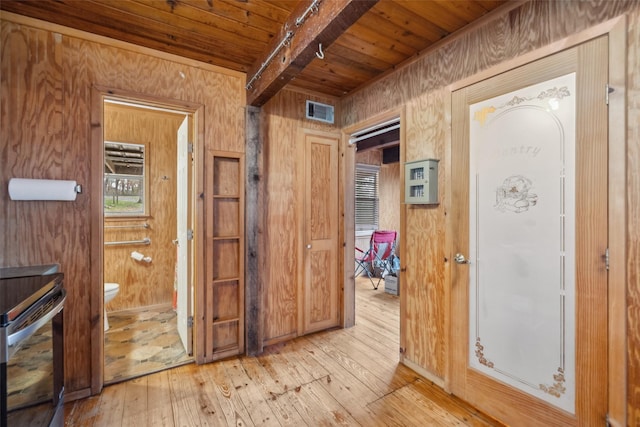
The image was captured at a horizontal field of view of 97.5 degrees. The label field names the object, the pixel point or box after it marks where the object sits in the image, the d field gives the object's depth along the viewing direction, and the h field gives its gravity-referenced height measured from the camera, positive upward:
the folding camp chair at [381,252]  4.73 -0.67
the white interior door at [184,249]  2.49 -0.34
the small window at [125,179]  3.41 +0.42
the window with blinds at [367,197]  5.47 +0.31
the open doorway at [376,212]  4.75 +0.02
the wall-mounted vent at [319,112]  2.96 +1.09
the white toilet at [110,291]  2.80 -0.80
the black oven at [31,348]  1.02 -0.59
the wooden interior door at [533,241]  1.40 -0.17
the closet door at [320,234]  2.96 -0.23
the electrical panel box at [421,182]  2.12 +0.24
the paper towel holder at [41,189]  1.74 +0.15
